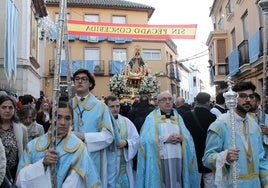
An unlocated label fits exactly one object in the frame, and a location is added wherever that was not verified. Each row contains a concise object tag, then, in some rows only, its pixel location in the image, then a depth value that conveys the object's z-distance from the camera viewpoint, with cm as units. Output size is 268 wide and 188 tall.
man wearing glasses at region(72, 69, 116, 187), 406
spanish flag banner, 1666
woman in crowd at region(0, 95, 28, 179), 380
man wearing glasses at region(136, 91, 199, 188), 474
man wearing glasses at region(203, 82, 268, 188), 337
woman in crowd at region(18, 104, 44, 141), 507
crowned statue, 2129
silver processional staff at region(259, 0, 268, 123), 380
